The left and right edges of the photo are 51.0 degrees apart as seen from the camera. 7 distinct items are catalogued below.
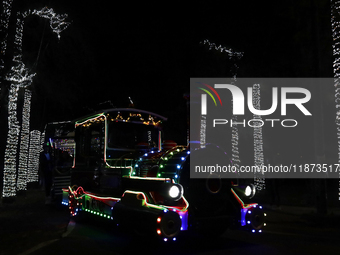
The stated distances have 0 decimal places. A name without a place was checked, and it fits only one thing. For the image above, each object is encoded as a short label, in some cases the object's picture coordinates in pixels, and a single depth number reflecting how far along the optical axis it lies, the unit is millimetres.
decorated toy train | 6527
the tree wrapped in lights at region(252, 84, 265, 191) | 15035
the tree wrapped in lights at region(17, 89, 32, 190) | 15323
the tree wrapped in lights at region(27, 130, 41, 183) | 19531
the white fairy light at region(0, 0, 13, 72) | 13320
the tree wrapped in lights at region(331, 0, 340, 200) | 10030
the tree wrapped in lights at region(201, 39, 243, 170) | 15492
